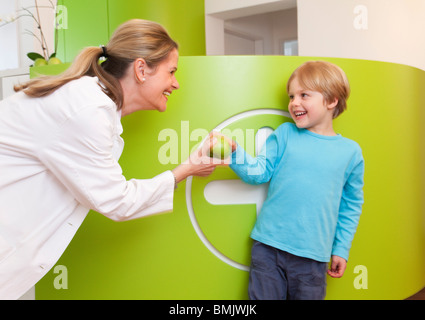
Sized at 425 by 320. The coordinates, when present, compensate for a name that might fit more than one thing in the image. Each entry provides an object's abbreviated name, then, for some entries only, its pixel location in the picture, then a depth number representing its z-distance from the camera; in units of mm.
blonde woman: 875
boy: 1085
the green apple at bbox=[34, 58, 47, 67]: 1749
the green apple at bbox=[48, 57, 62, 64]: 1734
